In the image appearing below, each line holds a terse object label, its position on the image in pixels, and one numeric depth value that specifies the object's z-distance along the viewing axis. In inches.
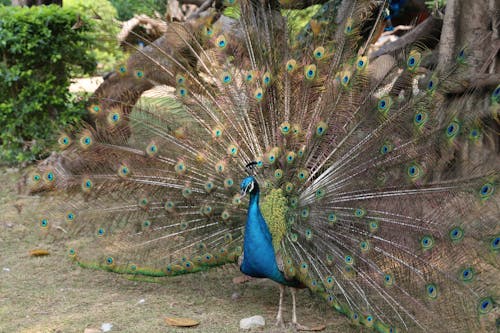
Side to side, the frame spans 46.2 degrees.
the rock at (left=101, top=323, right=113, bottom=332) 151.7
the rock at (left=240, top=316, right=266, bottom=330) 153.1
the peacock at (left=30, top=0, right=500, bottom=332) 136.9
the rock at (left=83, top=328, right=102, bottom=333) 149.8
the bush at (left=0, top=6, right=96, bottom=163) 283.7
